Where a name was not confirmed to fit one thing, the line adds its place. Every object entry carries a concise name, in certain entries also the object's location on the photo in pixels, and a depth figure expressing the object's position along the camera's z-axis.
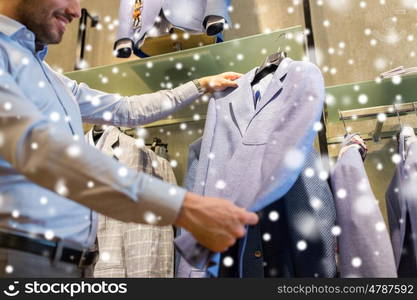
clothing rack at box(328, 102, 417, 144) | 1.59
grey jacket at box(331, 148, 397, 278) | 1.03
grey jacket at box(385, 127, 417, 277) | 1.21
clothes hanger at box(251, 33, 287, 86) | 1.35
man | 0.75
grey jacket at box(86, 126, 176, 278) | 1.40
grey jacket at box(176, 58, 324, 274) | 0.94
